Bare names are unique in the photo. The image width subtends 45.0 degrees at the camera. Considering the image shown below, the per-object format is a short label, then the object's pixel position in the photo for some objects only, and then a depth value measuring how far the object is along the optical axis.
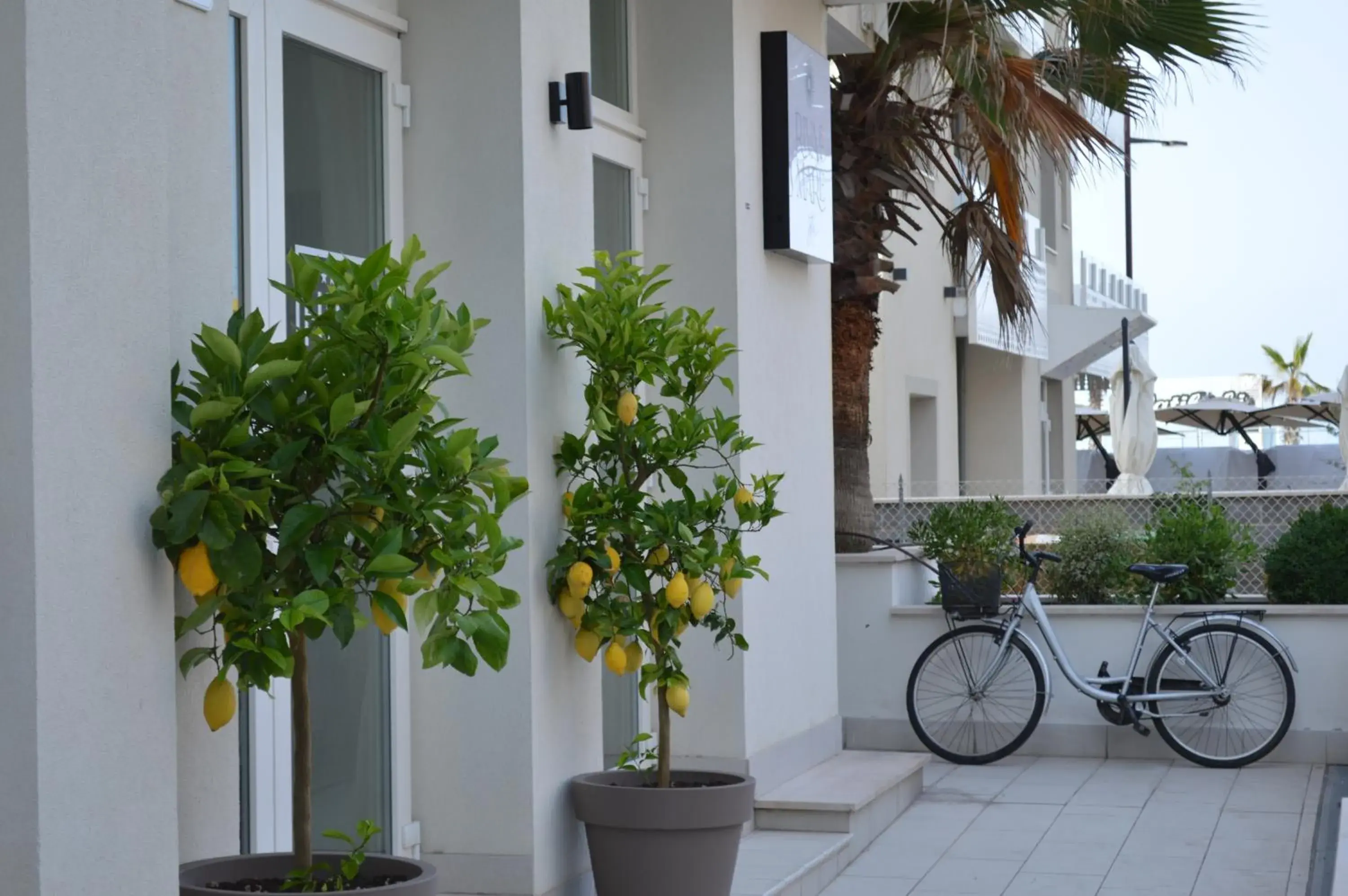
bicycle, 8.31
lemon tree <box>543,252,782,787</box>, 4.82
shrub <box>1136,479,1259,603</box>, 8.87
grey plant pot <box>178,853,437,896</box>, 2.92
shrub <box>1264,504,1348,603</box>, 8.59
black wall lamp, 4.96
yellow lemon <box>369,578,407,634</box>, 2.91
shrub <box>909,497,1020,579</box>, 8.87
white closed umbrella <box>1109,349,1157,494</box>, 14.63
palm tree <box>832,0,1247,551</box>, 8.49
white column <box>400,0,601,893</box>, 4.73
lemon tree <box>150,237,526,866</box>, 2.76
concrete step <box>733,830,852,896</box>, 5.51
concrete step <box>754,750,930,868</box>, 6.43
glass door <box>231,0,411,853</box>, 4.11
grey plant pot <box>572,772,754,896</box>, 4.75
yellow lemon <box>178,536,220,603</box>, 2.68
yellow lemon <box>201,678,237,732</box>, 2.91
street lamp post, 26.68
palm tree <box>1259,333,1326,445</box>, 51.34
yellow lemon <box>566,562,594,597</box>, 4.72
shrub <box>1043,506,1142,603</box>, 9.16
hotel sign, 6.82
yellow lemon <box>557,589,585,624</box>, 4.80
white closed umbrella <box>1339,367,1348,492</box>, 13.95
